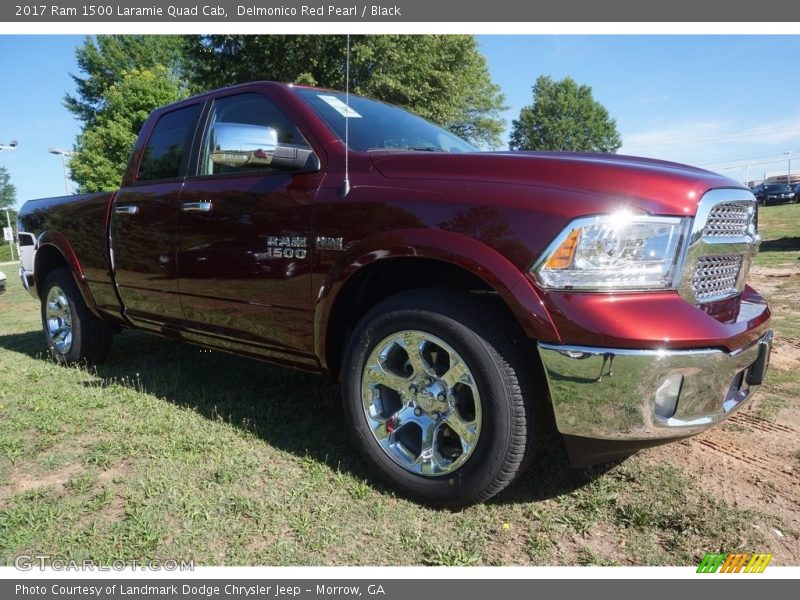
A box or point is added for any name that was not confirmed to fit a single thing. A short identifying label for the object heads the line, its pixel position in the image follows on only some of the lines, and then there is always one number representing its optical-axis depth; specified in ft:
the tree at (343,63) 54.49
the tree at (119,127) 78.33
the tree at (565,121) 172.04
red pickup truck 6.47
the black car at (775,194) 112.78
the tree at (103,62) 108.88
